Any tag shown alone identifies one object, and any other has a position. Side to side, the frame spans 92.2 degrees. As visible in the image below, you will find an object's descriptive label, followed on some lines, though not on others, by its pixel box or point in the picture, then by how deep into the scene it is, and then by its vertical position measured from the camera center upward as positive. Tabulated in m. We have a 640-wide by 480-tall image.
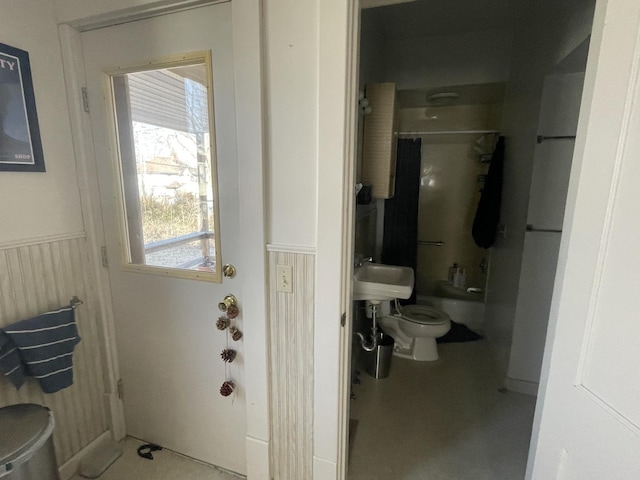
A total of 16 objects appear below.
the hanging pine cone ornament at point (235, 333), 1.30 -0.60
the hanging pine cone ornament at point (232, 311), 1.29 -0.50
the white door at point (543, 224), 1.70 -0.18
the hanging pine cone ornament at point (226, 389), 1.34 -0.86
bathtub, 3.13 -1.15
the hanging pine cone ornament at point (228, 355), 1.32 -0.70
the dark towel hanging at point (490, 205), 2.57 -0.10
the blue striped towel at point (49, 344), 1.18 -0.63
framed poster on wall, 1.14 +0.27
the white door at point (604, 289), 0.70 -0.23
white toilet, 2.40 -1.08
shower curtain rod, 2.89 +0.58
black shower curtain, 3.19 -0.20
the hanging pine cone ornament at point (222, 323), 1.30 -0.56
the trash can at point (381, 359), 2.23 -1.21
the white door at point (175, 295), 1.19 -0.49
